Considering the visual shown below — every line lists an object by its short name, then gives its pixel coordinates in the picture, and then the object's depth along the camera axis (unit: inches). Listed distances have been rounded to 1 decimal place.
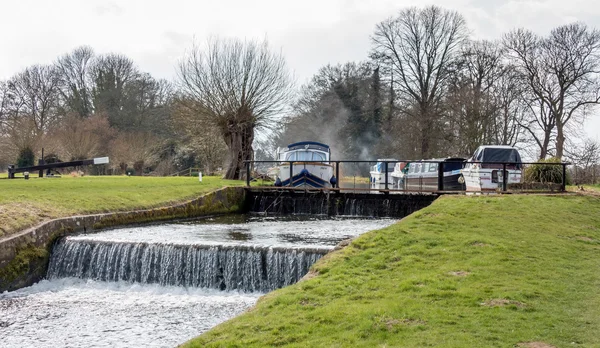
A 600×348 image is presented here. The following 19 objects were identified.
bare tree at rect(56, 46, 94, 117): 2162.9
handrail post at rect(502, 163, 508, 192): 751.7
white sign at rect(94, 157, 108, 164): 1112.3
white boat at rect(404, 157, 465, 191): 1043.0
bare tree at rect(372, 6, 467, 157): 1667.1
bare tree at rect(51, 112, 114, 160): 1716.3
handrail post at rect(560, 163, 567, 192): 750.7
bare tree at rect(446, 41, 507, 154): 1418.6
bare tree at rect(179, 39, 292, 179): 1253.1
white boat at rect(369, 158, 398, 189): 1485.0
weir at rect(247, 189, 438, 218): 851.4
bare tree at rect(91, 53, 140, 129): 2128.4
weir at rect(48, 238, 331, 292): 458.6
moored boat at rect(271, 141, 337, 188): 994.1
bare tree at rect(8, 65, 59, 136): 2069.4
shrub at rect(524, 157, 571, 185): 841.5
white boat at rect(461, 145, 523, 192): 832.3
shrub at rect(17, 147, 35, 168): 1509.6
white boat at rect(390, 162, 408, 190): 1330.0
